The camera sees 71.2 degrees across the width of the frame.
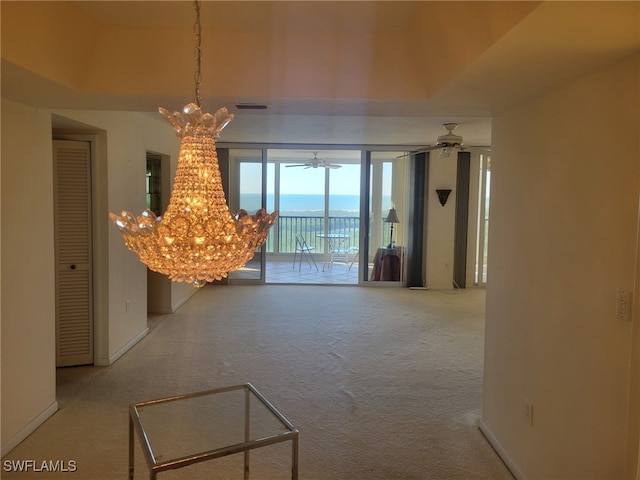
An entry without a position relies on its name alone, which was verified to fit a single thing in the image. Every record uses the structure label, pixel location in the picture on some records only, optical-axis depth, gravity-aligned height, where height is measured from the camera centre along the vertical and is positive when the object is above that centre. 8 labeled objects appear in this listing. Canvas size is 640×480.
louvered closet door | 3.64 -0.32
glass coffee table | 1.74 -0.95
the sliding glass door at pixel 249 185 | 7.27 +0.50
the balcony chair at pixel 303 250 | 9.69 -0.74
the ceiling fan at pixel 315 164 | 8.22 +0.97
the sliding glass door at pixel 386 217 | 7.38 +0.01
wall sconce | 7.07 +0.37
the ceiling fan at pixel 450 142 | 4.33 +0.75
